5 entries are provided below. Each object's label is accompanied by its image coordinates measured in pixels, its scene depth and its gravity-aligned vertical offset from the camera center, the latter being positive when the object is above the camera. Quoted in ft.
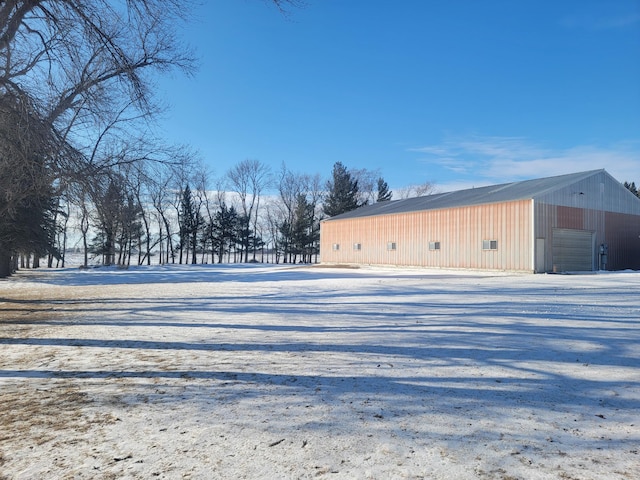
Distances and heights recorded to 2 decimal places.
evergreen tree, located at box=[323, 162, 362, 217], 176.35 +27.81
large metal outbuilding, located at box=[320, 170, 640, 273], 71.36 +6.22
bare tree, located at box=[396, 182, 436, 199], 200.34 +34.13
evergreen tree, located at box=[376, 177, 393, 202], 197.06 +32.76
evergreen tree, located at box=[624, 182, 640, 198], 209.40 +39.76
